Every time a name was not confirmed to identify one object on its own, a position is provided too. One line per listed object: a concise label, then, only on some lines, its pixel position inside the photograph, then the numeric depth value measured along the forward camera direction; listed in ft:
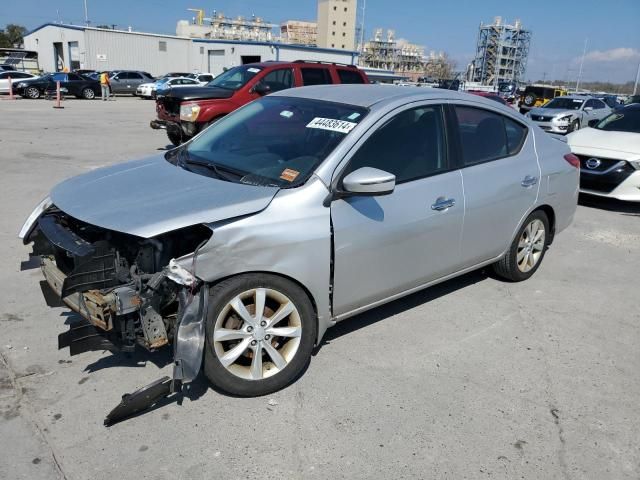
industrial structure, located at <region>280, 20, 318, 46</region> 488.44
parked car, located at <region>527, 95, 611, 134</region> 63.05
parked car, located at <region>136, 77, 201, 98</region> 105.21
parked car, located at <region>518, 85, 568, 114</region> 105.09
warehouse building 164.86
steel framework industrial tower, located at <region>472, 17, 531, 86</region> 420.36
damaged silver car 9.31
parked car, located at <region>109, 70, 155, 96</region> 110.22
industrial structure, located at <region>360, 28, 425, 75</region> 502.38
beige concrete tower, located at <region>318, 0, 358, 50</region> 413.18
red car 33.17
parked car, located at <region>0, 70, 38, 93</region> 88.63
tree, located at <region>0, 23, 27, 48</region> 268.31
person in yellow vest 93.45
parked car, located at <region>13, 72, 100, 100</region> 86.79
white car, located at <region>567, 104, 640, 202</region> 25.17
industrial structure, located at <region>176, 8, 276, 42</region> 416.87
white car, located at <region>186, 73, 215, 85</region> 116.76
